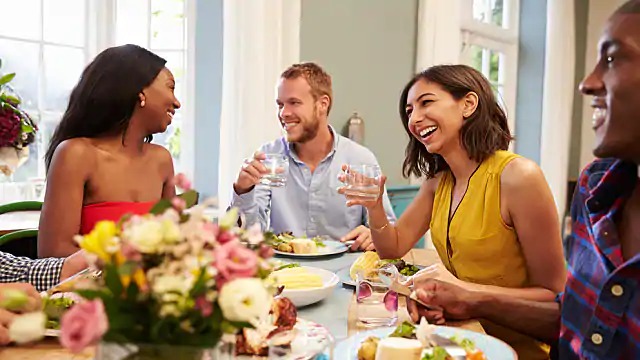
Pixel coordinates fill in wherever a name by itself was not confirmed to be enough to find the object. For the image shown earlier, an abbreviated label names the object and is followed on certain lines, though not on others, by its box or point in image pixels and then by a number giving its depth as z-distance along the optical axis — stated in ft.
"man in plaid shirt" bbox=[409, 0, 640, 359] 3.22
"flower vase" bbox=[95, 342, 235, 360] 2.03
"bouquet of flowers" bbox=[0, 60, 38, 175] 7.26
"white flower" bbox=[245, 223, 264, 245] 2.35
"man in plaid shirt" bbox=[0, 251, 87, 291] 4.54
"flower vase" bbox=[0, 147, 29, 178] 7.47
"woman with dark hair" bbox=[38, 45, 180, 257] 5.58
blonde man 8.35
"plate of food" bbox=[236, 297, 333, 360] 2.98
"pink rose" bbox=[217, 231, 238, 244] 2.27
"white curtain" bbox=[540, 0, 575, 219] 18.19
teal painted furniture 13.37
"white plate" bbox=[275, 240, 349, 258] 6.04
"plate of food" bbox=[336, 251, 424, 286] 4.94
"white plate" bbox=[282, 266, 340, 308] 4.20
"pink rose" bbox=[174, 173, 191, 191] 2.40
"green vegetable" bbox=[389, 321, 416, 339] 3.44
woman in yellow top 4.93
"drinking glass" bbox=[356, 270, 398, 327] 4.05
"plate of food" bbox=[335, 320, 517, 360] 3.13
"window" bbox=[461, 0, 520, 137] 16.93
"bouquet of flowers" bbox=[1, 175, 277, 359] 2.03
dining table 3.27
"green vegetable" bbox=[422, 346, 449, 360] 3.06
